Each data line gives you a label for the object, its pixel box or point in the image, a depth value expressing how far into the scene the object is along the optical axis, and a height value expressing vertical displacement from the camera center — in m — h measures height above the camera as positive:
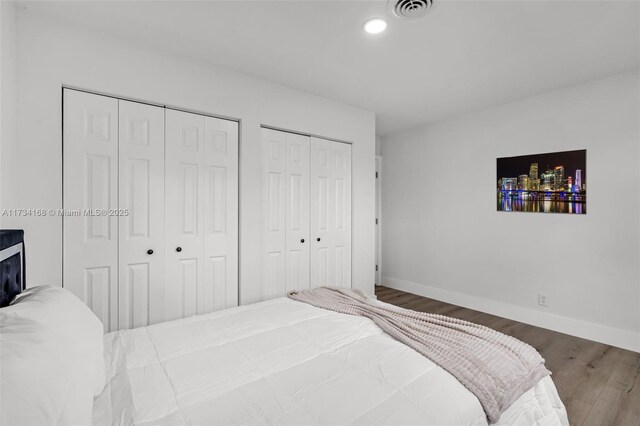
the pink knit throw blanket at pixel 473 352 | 1.25 -0.70
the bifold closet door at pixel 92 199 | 2.08 +0.08
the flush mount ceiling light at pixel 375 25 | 2.04 +1.30
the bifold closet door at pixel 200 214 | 2.47 -0.03
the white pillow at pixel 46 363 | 0.65 -0.40
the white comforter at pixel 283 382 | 1.08 -0.73
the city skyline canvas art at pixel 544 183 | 3.10 +0.32
